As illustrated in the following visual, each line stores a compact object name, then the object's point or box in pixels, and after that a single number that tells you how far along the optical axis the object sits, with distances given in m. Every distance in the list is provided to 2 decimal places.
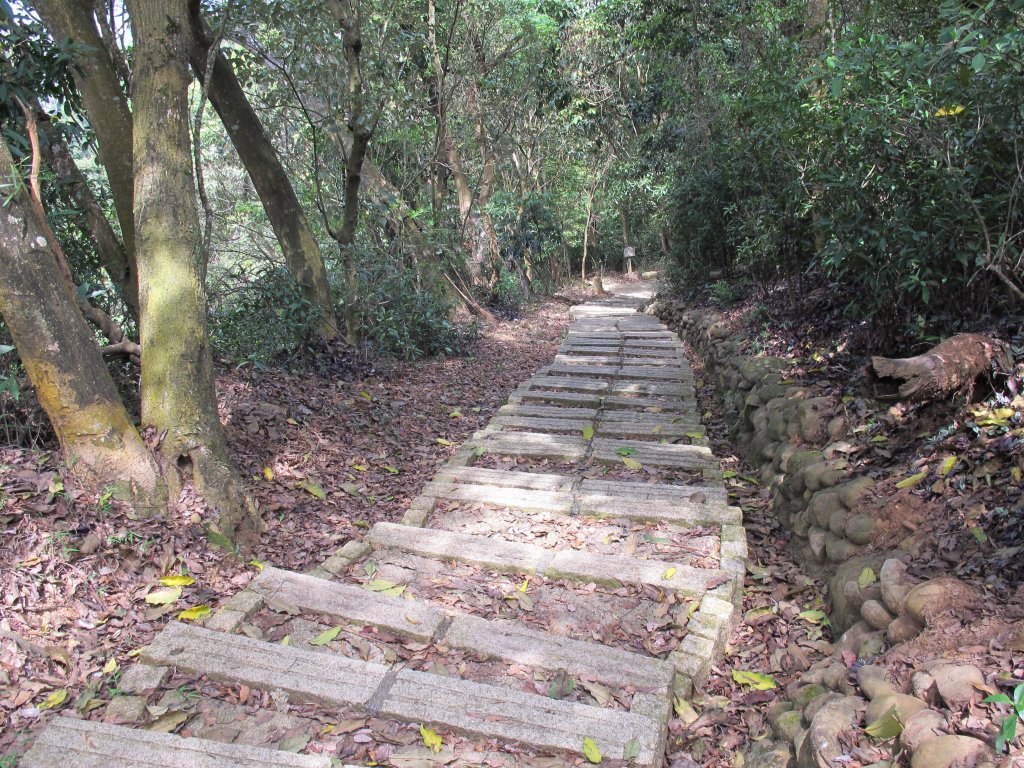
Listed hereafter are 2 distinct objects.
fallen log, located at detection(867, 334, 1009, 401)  3.13
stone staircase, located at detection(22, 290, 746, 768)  2.21
